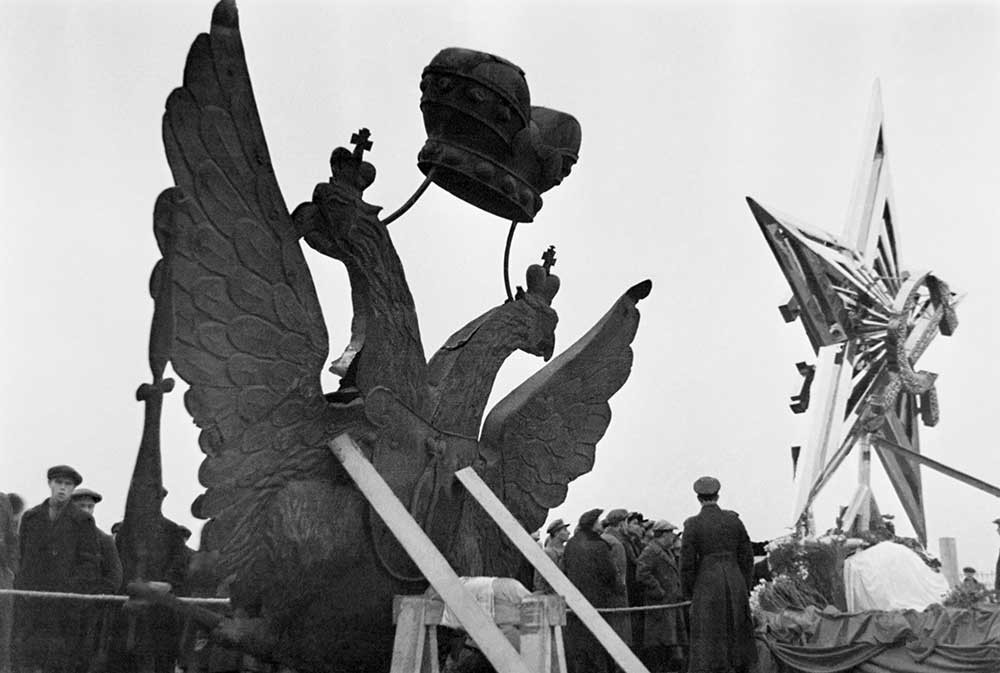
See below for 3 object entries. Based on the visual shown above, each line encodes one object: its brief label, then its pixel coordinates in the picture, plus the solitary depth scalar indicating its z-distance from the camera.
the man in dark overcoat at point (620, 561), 8.22
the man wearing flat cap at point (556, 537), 9.26
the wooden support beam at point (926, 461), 12.77
